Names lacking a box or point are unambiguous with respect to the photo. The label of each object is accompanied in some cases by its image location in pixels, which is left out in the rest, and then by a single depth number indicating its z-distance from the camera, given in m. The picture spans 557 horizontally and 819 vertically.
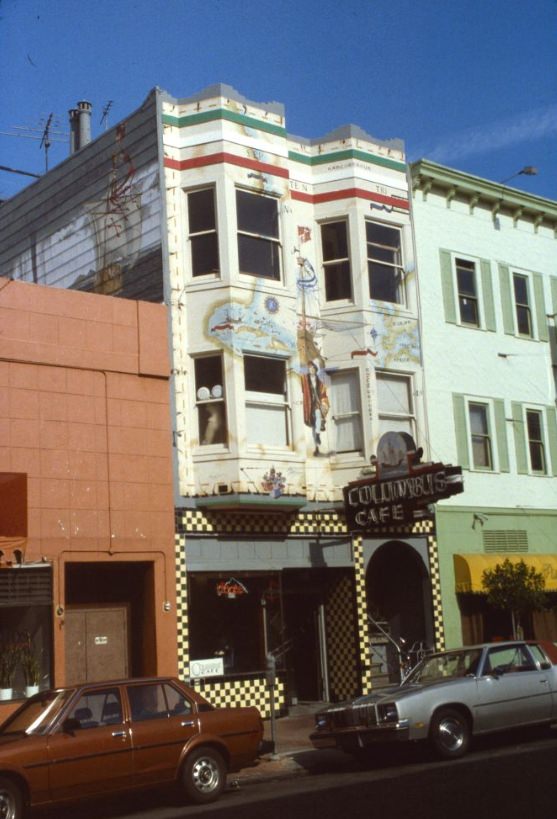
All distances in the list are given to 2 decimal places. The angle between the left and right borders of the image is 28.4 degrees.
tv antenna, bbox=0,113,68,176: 26.02
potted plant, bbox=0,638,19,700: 16.98
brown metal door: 18.17
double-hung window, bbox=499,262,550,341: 26.23
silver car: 14.35
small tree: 22.64
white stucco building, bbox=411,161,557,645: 23.86
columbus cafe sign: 19.34
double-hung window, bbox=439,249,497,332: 24.78
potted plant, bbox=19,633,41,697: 17.20
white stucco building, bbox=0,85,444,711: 20.02
